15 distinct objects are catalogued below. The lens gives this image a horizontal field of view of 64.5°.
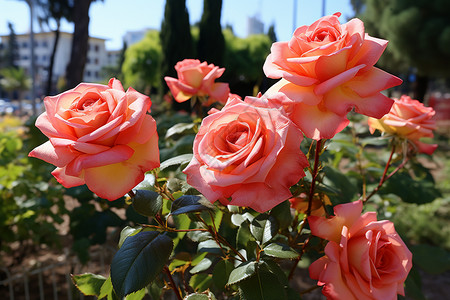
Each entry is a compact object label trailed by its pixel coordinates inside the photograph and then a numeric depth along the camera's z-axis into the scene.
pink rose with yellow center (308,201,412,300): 0.47
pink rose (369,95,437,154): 0.77
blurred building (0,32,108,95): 39.21
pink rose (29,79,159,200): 0.42
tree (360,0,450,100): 8.34
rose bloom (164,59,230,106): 1.03
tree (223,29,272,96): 9.29
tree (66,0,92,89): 3.62
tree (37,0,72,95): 13.47
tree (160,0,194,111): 6.02
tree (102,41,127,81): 23.74
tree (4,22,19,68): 40.38
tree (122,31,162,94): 11.08
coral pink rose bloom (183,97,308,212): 0.40
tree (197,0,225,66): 4.85
